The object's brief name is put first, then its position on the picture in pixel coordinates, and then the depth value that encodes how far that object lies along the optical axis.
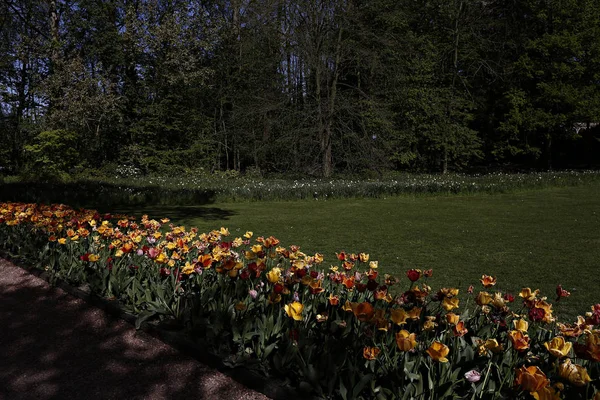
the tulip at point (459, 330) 1.90
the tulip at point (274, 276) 2.42
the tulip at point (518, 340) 1.72
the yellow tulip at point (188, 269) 2.83
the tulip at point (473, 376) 1.64
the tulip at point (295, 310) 2.01
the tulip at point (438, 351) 1.66
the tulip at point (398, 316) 1.94
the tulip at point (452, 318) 1.93
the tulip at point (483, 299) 2.10
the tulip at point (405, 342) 1.70
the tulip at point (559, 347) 1.63
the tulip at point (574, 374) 1.51
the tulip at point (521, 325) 1.88
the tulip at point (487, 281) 2.34
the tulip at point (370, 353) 1.80
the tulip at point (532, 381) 1.44
